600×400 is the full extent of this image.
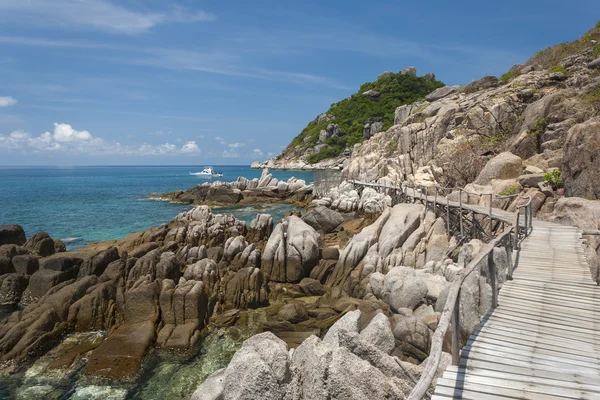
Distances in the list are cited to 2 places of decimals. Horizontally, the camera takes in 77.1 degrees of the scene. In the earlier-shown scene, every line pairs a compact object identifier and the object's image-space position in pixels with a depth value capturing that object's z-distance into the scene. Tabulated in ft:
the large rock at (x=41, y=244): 81.51
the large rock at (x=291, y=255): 66.23
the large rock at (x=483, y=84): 183.97
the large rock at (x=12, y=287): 59.26
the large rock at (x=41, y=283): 58.08
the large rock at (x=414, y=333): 37.11
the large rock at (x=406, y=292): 46.03
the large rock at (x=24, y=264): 66.08
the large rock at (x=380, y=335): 27.73
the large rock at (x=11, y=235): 85.71
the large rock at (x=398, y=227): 65.62
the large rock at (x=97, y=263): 61.93
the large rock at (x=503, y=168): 88.53
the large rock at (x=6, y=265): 66.40
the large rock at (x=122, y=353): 38.91
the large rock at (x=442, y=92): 225.97
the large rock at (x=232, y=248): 71.10
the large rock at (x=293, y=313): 49.60
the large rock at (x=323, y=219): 99.55
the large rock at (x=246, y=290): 55.42
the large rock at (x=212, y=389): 25.59
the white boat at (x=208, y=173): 552.21
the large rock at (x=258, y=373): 22.65
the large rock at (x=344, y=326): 25.14
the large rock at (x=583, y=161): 59.77
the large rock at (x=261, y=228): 90.03
